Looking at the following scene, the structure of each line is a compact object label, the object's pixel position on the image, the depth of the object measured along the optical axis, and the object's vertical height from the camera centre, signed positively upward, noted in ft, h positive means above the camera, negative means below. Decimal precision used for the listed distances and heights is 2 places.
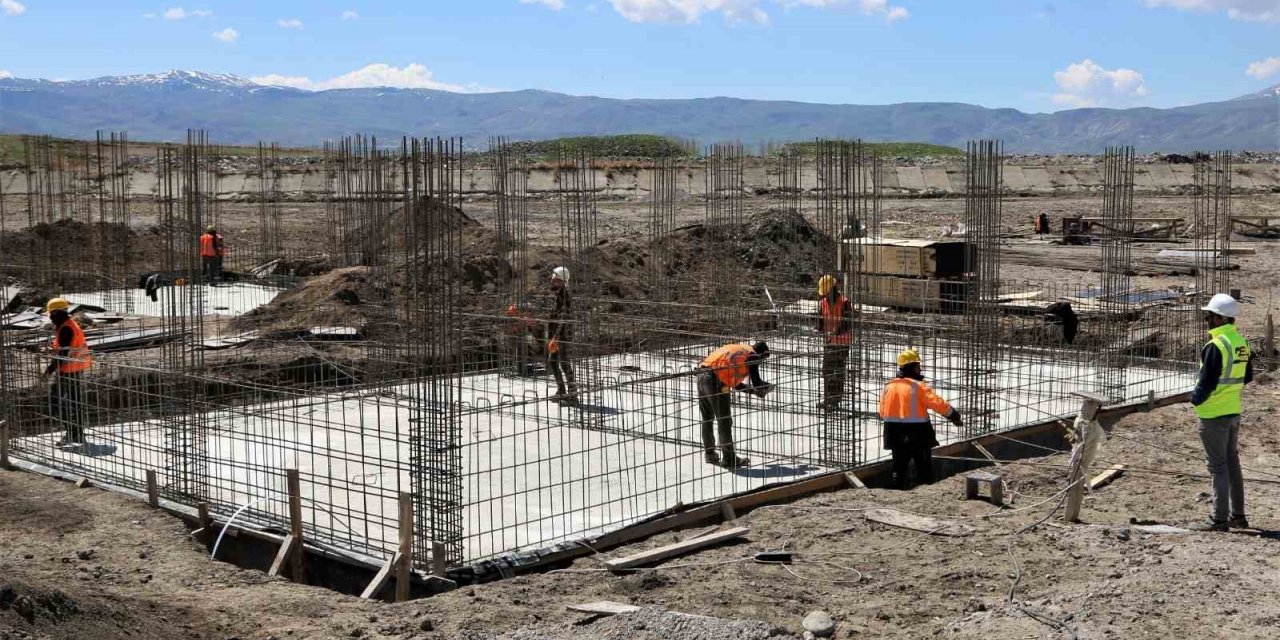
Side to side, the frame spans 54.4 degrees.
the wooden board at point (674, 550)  25.08 -6.99
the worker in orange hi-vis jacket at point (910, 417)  31.73 -5.29
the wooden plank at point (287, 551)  25.96 -7.03
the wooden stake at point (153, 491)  29.35 -6.44
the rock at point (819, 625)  21.06 -7.02
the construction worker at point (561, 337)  40.70 -4.20
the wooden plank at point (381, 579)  24.08 -7.07
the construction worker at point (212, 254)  70.90 -2.15
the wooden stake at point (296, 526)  25.79 -6.48
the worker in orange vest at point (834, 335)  35.17 -3.67
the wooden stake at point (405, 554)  24.08 -6.54
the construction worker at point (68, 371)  34.35 -4.32
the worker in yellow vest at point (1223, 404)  26.48 -4.20
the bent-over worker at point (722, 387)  33.27 -4.74
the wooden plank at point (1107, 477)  32.12 -7.00
